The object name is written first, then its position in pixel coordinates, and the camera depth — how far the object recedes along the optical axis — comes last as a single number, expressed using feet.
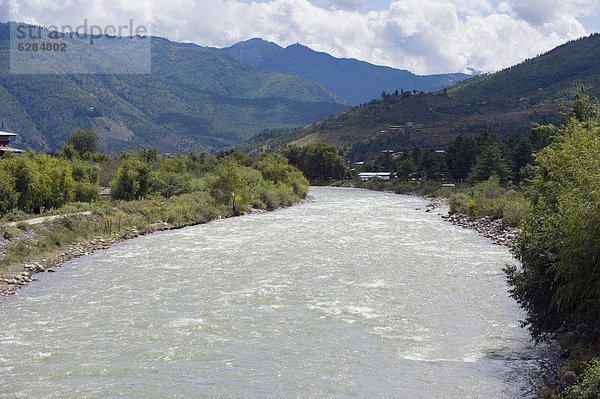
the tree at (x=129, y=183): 208.74
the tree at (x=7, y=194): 159.12
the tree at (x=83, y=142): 404.77
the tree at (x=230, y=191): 214.28
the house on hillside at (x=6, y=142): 266.49
